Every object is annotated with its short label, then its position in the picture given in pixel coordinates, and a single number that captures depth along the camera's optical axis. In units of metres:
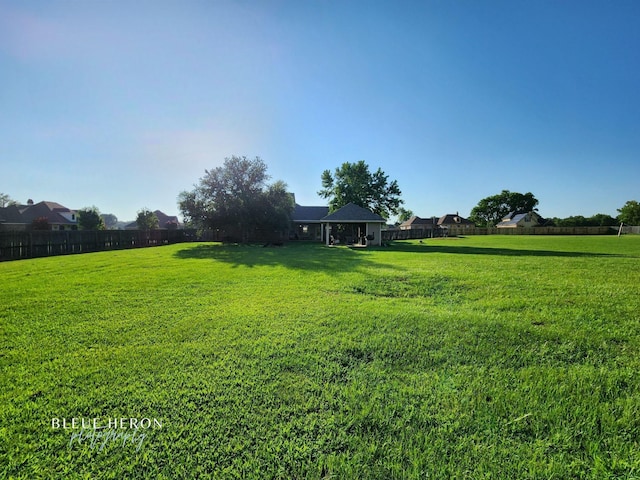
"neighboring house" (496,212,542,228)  64.31
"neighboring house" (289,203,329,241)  29.42
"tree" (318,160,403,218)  34.06
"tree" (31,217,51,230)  31.69
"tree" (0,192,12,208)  52.19
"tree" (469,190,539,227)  76.38
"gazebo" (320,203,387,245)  22.66
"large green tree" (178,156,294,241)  21.83
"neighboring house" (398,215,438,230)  73.30
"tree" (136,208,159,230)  36.19
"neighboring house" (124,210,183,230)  52.81
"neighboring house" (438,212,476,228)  72.56
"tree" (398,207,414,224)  92.69
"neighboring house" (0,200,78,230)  32.00
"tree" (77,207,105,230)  34.41
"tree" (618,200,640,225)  57.06
